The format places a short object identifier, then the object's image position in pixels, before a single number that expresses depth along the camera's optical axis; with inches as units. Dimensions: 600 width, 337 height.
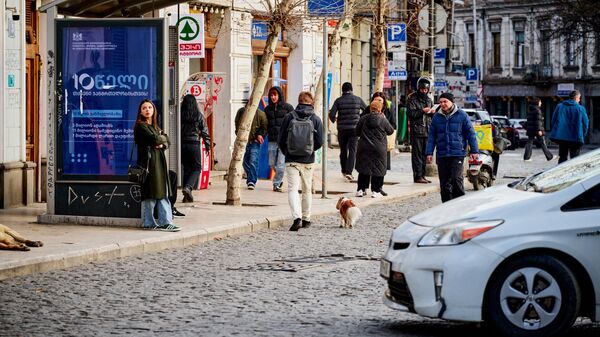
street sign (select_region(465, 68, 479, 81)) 2559.1
